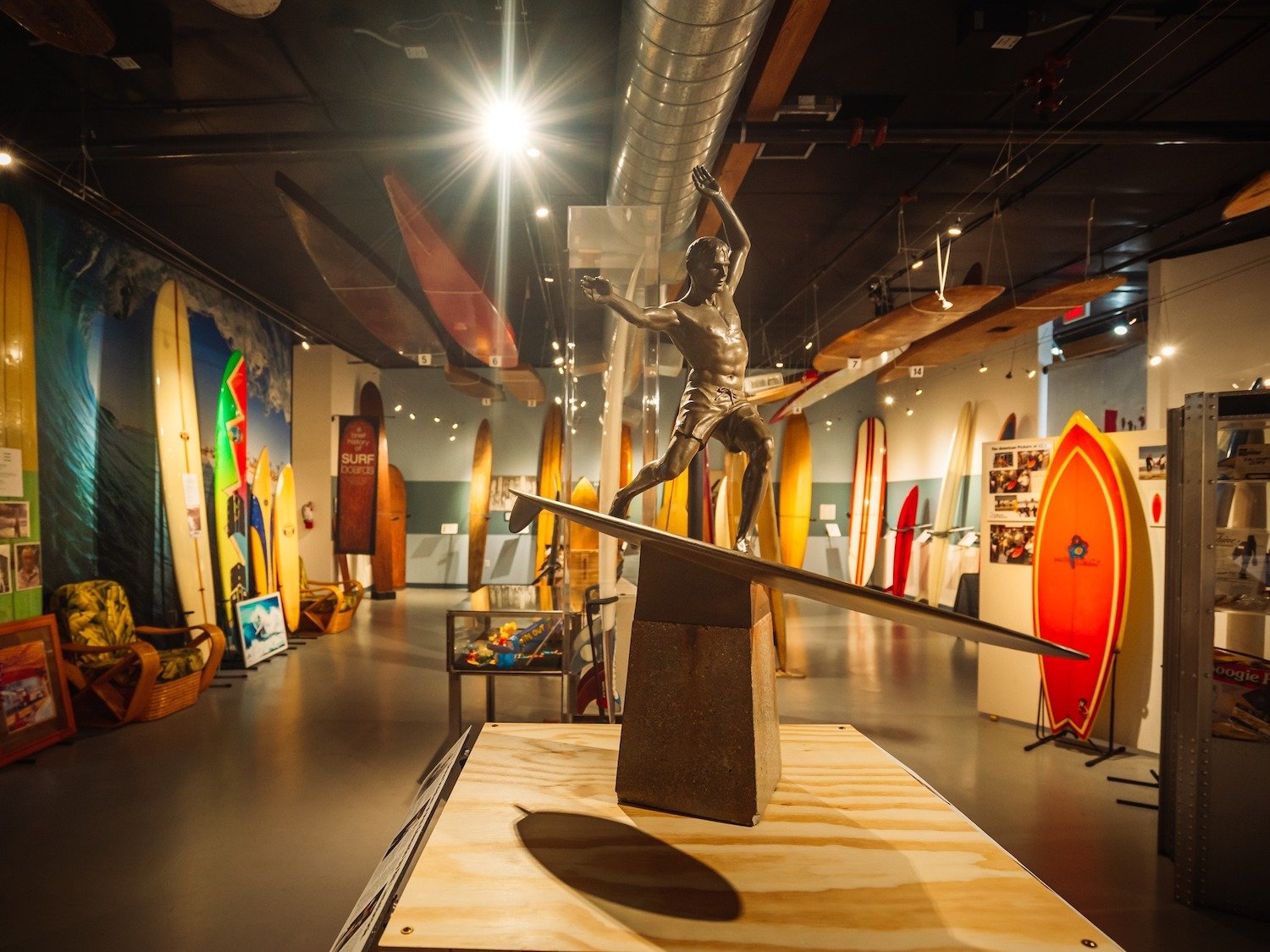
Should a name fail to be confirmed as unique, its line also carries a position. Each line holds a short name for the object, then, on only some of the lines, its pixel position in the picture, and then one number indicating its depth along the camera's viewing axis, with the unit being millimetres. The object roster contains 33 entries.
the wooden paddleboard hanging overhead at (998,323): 4848
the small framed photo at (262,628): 5977
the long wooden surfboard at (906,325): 4883
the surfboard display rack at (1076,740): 3883
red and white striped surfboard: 10625
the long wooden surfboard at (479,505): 9070
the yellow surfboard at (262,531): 6801
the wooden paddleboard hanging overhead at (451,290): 4488
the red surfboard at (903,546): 10000
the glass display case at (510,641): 3518
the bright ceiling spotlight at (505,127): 3811
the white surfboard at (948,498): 9016
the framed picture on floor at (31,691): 3736
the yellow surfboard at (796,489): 9266
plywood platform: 798
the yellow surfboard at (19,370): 4031
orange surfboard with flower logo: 4008
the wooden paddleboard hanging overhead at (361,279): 4312
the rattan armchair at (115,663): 4297
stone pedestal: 1146
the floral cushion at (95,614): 4422
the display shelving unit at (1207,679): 2441
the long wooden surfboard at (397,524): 9711
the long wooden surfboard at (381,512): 8508
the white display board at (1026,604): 3959
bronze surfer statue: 1795
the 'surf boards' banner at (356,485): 8219
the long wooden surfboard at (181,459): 5352
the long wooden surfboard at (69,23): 2379
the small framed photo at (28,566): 4129
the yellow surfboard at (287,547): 7129
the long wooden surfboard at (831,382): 6965
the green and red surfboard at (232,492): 6082
